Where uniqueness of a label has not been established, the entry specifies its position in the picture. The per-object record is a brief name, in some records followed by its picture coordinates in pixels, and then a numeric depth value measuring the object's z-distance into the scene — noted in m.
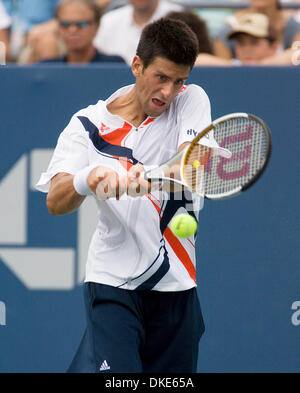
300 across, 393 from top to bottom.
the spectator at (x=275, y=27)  10.80
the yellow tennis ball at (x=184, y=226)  5.89
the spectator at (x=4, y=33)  11.25
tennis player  6.20
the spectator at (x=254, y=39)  10.26
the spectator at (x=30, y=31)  11.04
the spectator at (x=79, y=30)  10.37
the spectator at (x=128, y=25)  11.24
